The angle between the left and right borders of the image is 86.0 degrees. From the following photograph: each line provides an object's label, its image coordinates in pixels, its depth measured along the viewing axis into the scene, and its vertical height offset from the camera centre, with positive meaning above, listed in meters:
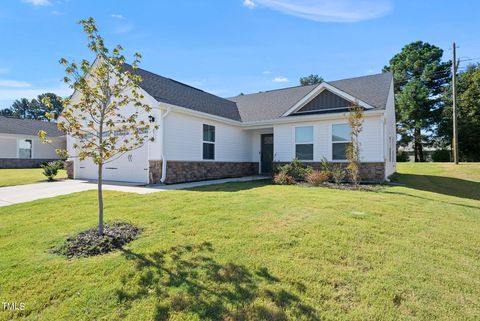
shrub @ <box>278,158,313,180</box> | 12.34 -0.39
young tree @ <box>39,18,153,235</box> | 4.12 +1.21
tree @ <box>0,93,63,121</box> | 65.56 +13.44
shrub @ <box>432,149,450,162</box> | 26.65 +0.53
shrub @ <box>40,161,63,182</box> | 12.26 -0.43
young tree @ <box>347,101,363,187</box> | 10.12 +0.55
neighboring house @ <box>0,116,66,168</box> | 23.23 +1.44
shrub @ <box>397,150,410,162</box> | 28.70 +0.44
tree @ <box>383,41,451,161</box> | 28.78 +8.30
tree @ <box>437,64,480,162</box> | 26.00 +4.83
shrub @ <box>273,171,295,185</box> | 11.15 -0.83
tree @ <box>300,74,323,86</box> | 45.17 +14.49
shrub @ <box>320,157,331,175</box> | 11.89 -0.19
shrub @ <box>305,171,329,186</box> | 10.70 -0.72
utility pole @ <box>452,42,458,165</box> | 18.73 +4.32
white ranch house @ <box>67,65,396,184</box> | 10.93 +1.36
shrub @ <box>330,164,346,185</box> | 10.98 -0.56
